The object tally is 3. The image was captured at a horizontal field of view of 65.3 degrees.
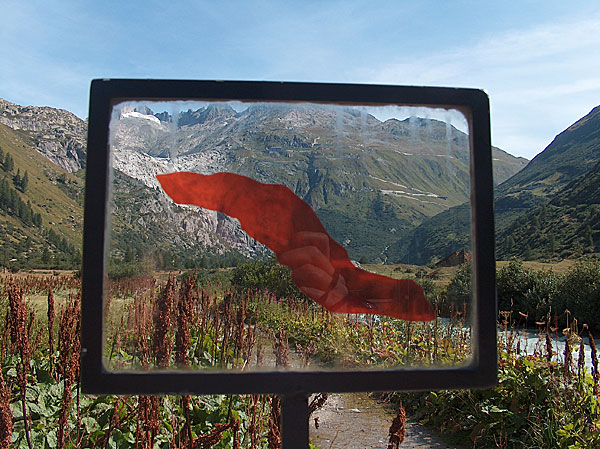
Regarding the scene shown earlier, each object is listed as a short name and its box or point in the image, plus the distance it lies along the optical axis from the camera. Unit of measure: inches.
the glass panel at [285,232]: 42.9
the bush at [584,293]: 413.7
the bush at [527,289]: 416.8
